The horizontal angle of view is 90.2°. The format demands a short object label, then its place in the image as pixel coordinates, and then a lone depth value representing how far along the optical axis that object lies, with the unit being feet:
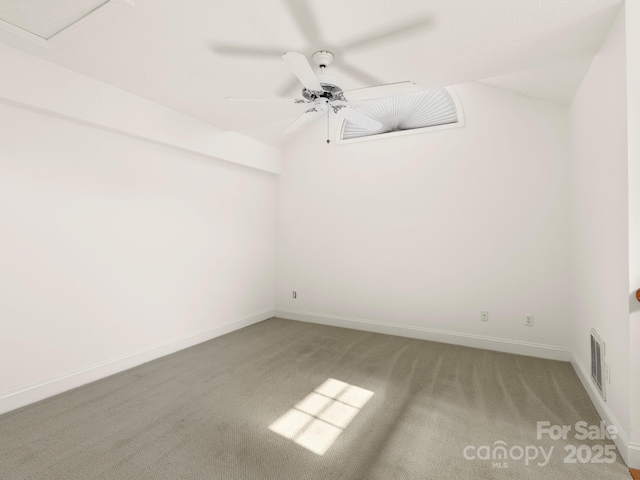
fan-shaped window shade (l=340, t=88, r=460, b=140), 12.76
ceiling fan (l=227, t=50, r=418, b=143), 6.58
